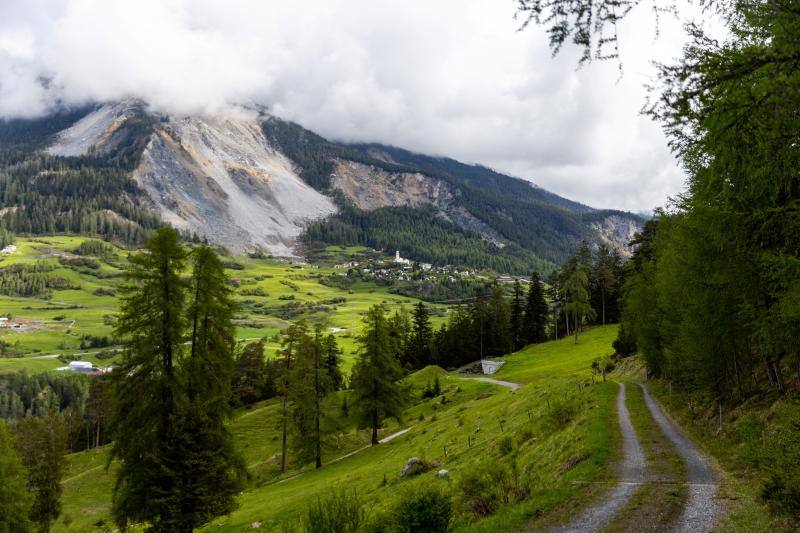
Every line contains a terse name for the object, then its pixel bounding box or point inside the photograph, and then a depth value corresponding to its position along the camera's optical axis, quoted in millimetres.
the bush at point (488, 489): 14648
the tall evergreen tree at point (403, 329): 94500
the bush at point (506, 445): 24828
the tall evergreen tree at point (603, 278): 91188
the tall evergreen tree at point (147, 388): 21734
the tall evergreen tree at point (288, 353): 50281
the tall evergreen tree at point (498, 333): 89750
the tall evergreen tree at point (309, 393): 46844
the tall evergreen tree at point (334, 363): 55366
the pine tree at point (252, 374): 83719
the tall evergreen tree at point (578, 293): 79812
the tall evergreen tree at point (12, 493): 31391
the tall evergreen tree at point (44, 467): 41969
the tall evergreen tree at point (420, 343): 93188
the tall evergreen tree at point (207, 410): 21844
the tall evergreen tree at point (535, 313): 93750
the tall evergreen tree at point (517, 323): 94938
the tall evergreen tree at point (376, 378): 50500
